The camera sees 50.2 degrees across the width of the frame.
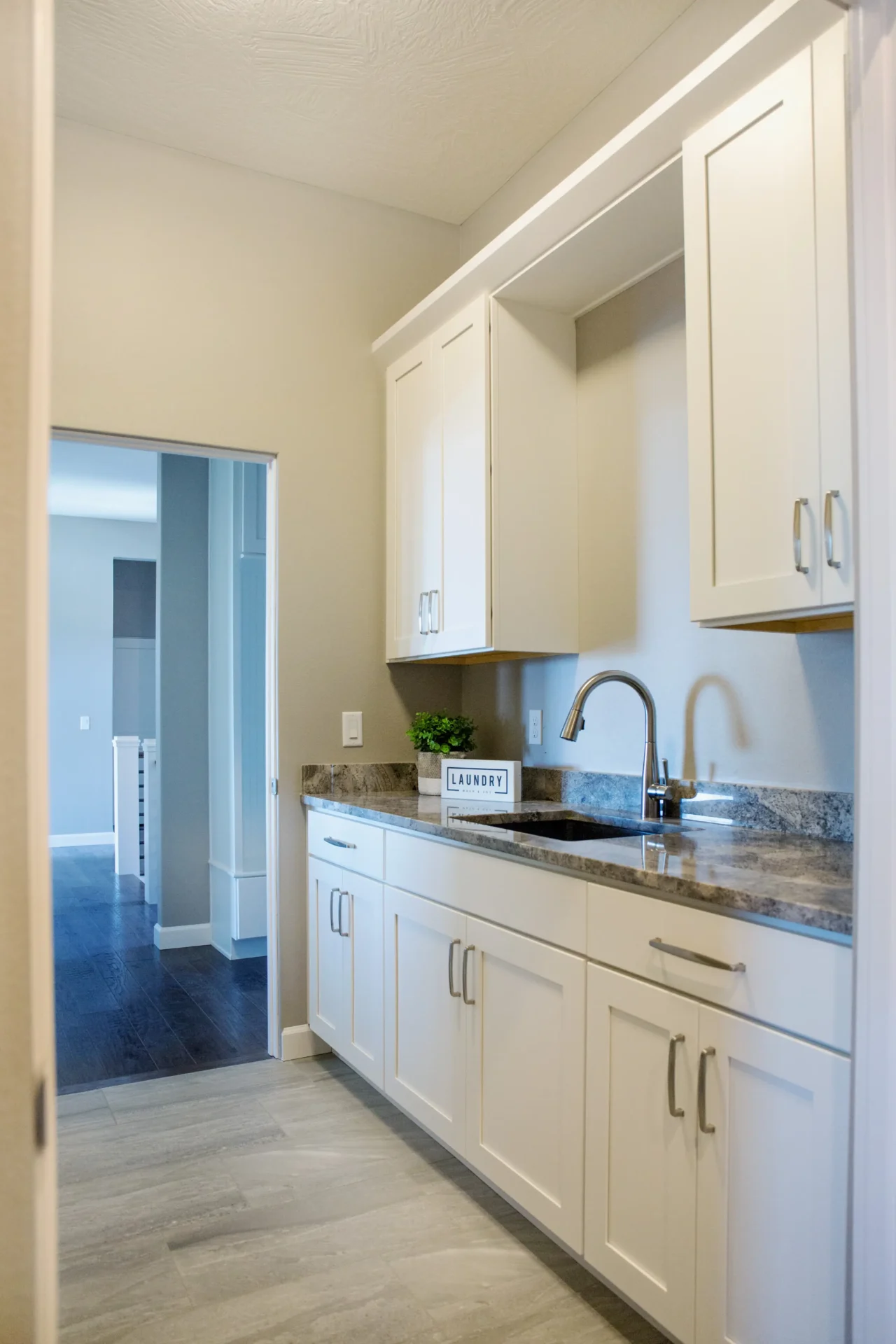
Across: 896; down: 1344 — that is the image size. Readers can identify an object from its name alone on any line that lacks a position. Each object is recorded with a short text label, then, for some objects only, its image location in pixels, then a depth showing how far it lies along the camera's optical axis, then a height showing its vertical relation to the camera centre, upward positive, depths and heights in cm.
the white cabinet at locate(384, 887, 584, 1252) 183 -76
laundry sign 281 -24
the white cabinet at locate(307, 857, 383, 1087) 266 -78
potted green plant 313 -14
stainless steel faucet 236 -9
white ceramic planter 311 -23
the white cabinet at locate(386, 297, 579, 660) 274 +64
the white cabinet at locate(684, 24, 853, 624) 164 +65
